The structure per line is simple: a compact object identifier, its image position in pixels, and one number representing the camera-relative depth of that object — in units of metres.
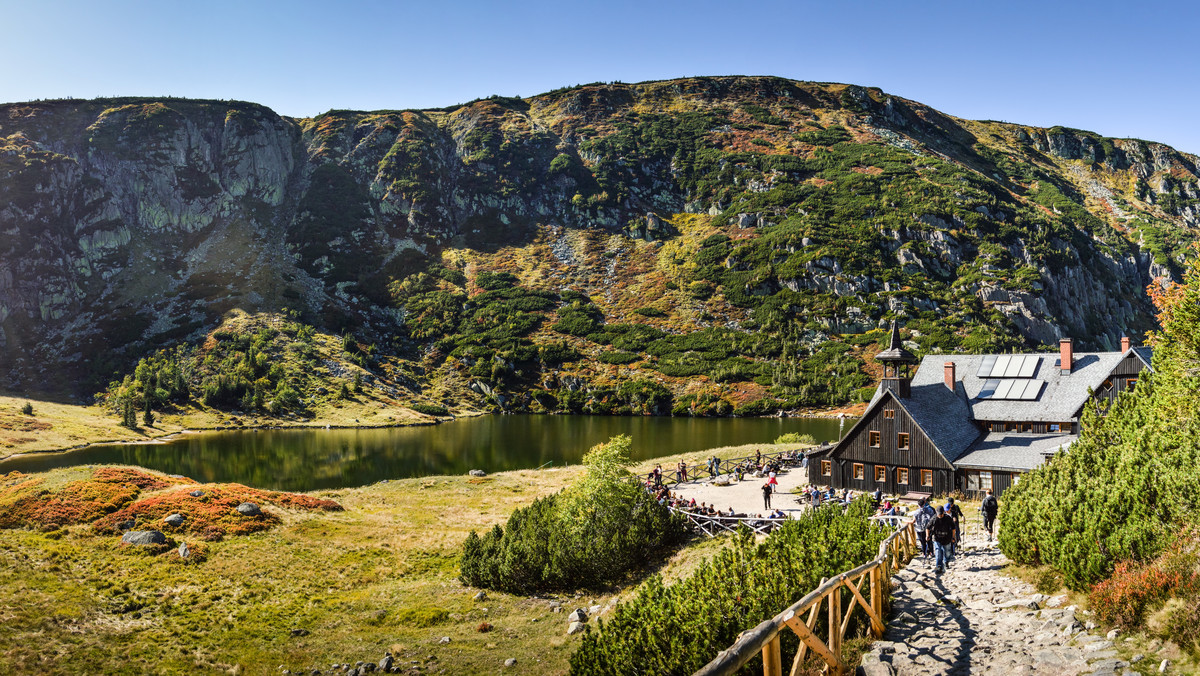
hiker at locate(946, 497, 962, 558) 20.03
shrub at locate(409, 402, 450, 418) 141.88
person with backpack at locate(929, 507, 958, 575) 18.14
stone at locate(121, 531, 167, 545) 35.14
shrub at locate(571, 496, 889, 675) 12.66
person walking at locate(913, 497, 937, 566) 20.27
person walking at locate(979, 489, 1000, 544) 23.44
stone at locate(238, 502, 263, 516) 41.78
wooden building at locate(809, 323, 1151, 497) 40.97
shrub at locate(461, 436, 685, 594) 30.44
